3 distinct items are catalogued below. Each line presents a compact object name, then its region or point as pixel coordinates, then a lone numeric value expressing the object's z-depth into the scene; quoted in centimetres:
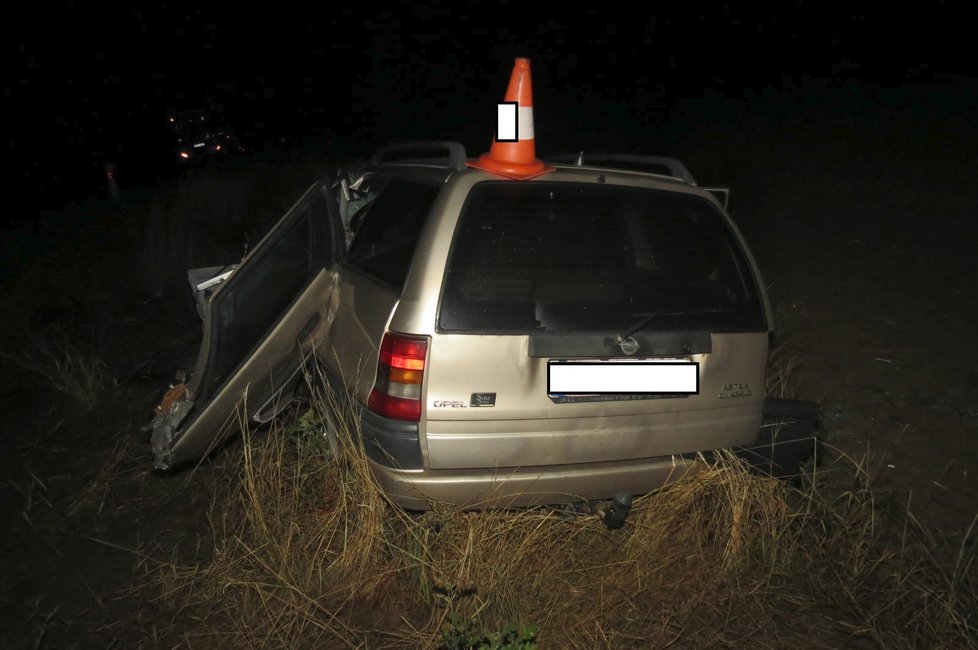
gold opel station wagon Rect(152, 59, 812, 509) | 313
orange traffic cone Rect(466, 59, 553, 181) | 332
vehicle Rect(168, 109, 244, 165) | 2184
